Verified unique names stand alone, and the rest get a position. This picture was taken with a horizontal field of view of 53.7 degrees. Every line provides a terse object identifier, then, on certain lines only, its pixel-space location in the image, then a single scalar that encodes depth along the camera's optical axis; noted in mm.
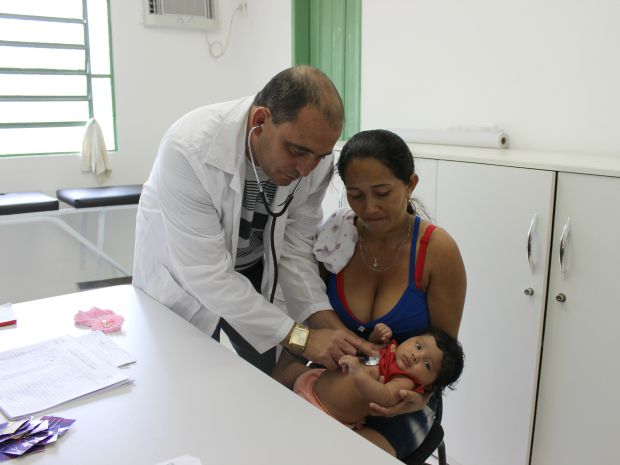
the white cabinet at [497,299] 2174
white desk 1106
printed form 1292
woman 1560
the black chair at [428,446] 1576
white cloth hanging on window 3955
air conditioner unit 4055
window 3785
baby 1507
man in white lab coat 1477
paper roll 2635
